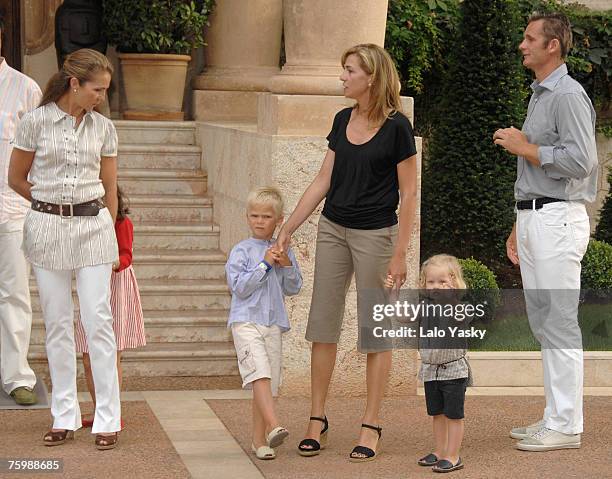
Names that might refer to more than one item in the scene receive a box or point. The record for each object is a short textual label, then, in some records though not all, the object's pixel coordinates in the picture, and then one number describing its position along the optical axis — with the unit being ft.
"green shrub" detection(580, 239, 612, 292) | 68.80
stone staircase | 53.52
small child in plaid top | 38.17
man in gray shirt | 41.47
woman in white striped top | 40.37
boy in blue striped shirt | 39.68
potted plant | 72.64
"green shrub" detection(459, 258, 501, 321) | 64.90
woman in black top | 40.01
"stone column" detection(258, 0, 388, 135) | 52.03
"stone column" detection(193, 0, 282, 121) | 71.05
